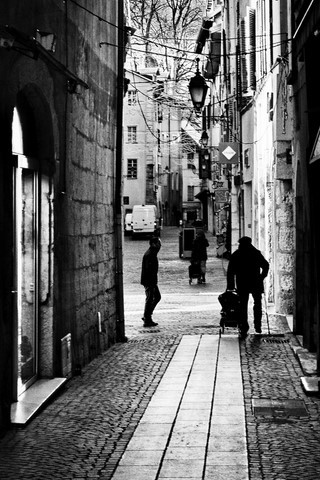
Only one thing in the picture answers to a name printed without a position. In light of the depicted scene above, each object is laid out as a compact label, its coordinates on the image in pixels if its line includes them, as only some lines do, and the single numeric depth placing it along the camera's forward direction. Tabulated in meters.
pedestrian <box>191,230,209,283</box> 29.47
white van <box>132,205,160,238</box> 59.00
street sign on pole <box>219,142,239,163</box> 28.88
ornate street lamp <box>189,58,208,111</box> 19.42
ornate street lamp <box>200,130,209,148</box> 42.81
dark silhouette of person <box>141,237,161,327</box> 18.39
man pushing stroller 16.19
